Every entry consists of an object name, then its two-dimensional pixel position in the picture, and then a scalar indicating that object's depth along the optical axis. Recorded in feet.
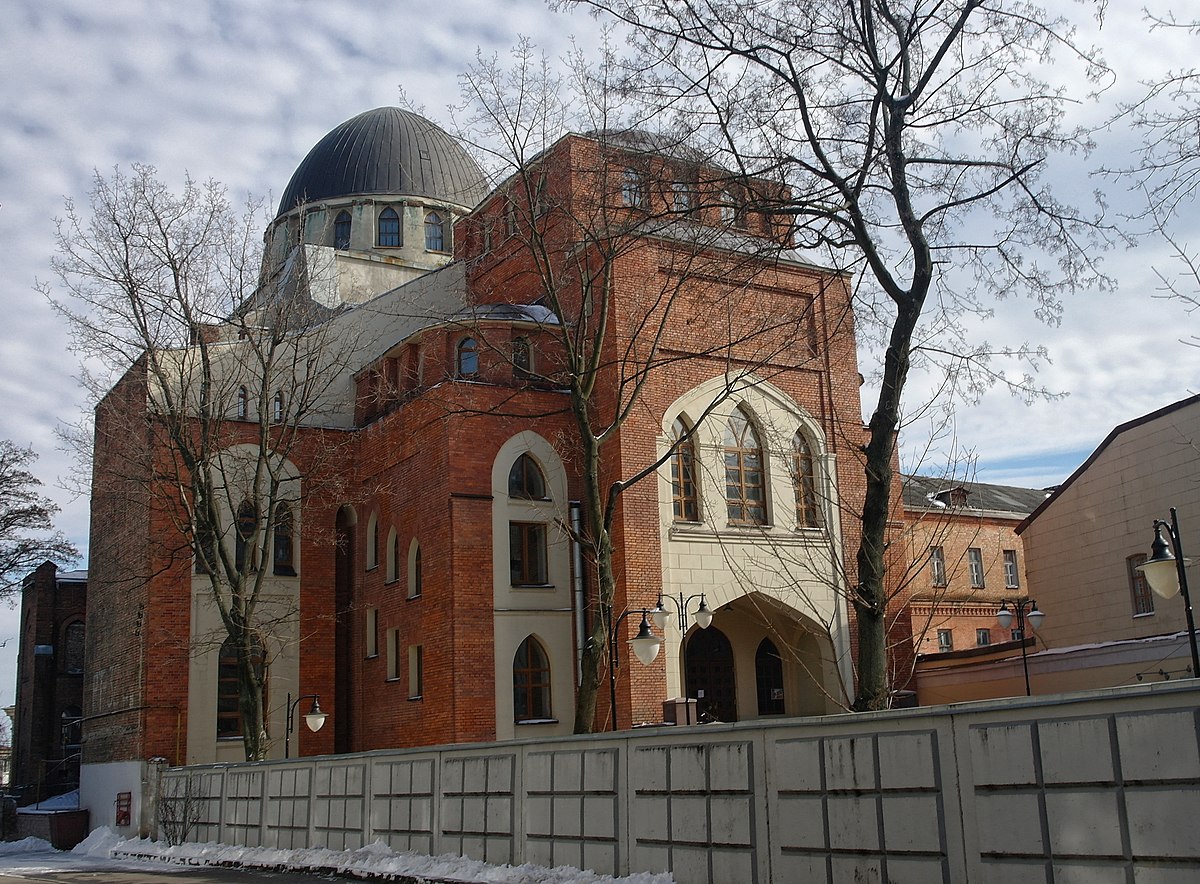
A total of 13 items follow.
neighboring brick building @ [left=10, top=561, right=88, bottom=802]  130.82
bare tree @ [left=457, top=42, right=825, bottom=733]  37.96
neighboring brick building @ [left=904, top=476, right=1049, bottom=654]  120.37
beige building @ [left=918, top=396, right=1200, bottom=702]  73.77
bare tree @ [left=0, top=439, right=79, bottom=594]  128.47
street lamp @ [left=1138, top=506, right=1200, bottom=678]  46.16
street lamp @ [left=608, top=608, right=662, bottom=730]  56.49
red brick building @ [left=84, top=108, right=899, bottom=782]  76.69
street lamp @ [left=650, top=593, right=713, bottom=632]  60.23
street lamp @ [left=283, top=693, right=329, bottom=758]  75.77
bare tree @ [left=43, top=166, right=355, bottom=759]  75.51
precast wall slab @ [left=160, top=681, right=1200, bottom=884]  22.65
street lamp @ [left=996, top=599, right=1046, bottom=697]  72.38
